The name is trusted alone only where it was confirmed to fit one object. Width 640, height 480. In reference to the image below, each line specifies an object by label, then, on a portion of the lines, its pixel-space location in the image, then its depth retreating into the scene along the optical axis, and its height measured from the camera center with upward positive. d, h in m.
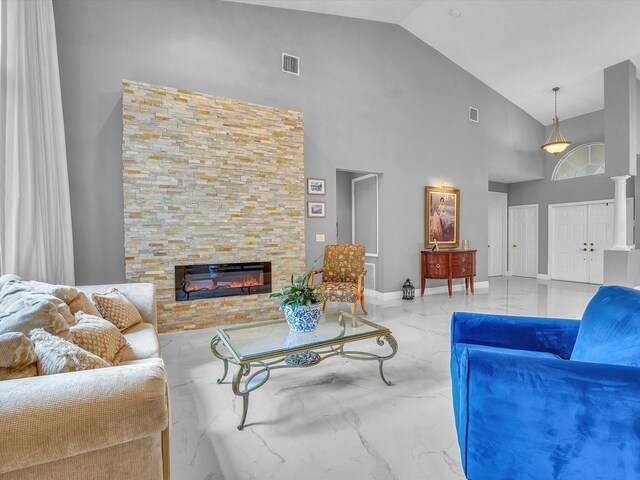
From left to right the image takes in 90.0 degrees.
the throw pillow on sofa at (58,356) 1.17 -0.45
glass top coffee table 1.98 -0.73
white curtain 2.57 +0.77
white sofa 0.90 -0.55
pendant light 6.08 +2.23
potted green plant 2.34 -0.52
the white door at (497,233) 8.55 +0.01
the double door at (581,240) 6.97 -0.18
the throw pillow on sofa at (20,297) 1.59 -0.32
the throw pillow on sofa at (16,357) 1.08 -0.41
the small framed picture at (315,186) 4.88 +0.76
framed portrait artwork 6.09 +0.35
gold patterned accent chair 4.52 -0.45
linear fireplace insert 3.82 -0.54
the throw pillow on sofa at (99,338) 1.68 -0.54
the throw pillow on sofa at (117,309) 2.34 -0.53
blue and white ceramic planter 2.34 -0.60
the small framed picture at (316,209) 4.88 +0.41
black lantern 5.58 -0.99
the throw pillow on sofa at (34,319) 1.34 -0.35
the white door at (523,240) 8.20 -0.19
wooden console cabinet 5.80 -0.56
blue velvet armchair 1.10 -0.65
